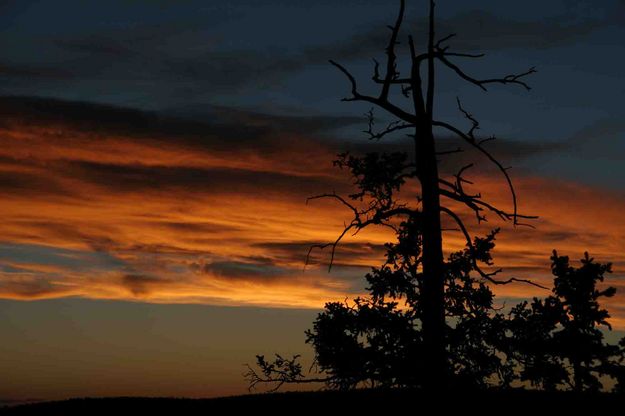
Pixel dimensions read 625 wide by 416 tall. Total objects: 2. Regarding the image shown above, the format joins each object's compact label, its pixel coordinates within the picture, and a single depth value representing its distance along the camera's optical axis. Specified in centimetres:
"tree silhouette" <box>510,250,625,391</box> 4212
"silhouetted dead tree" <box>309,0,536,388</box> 1903
